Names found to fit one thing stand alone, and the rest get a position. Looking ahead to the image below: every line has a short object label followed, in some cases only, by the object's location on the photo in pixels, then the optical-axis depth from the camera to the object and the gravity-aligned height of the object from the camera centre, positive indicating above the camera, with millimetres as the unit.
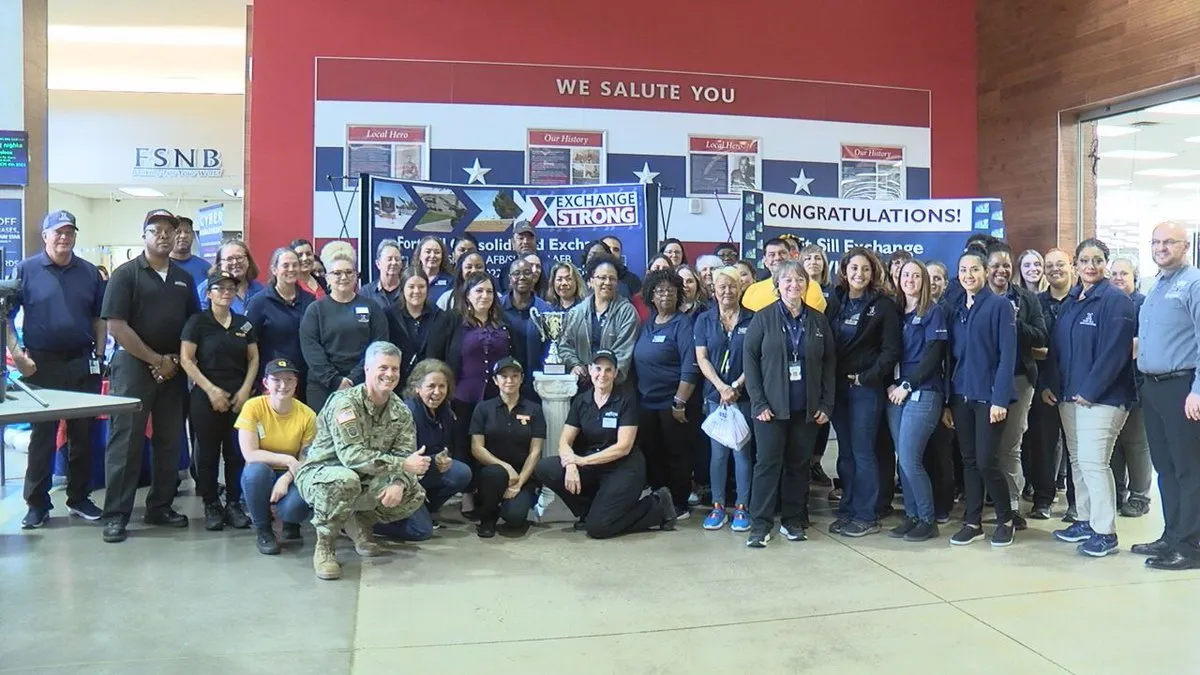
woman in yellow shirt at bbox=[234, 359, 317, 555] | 4355 -523
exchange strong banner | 6395 +998
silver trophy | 5215 +87
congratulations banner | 6406 +943
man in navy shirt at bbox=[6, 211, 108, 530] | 4793 +55
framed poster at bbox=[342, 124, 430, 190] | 7945 +1804
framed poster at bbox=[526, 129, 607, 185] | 8281 +1831
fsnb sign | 14180 +3021
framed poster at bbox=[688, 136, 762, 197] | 8562 +1800
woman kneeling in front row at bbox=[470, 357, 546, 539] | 4797 -581
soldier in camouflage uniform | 4129 -567
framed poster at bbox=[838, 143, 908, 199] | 8938 +1822
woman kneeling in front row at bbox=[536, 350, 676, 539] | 4812 -670
